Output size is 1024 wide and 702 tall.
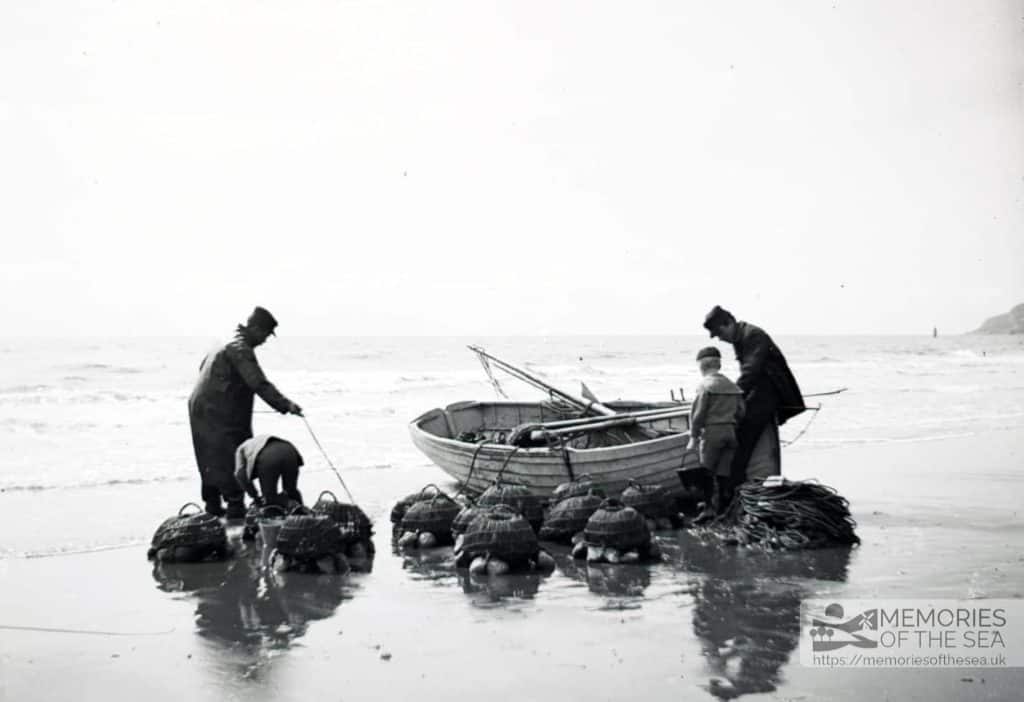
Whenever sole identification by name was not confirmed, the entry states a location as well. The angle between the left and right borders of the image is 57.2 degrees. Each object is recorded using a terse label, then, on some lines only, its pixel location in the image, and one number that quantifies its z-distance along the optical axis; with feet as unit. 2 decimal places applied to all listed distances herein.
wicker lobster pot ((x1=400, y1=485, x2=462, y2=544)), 29.78
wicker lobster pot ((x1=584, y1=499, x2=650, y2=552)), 26.35
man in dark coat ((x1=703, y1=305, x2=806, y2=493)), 31.24
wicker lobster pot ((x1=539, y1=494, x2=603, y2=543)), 29.27
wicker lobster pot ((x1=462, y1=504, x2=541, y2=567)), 25.30
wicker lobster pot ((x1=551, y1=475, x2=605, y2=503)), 31.01
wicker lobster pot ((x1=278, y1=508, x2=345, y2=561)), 25.73
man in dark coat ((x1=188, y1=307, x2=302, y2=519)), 32.27
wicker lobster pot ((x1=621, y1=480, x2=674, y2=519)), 31.94
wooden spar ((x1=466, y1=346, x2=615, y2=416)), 42.98
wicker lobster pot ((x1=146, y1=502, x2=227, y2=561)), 27.71
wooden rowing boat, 33.19
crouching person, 28.84
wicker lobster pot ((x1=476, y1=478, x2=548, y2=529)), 30.58
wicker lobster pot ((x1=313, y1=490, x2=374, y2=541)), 27.76
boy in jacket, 29.99
